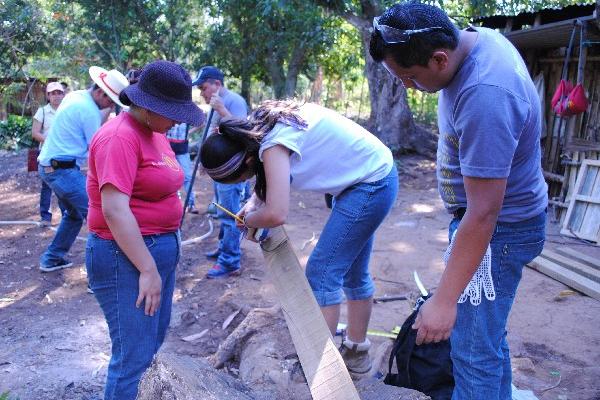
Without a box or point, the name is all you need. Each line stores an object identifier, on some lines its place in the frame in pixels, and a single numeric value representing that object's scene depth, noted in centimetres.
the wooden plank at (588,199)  686
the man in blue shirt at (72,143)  484
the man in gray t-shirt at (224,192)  523
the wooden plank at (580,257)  546
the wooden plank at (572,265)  515
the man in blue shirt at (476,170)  166
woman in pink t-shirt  229
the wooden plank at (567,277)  483
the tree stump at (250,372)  208
